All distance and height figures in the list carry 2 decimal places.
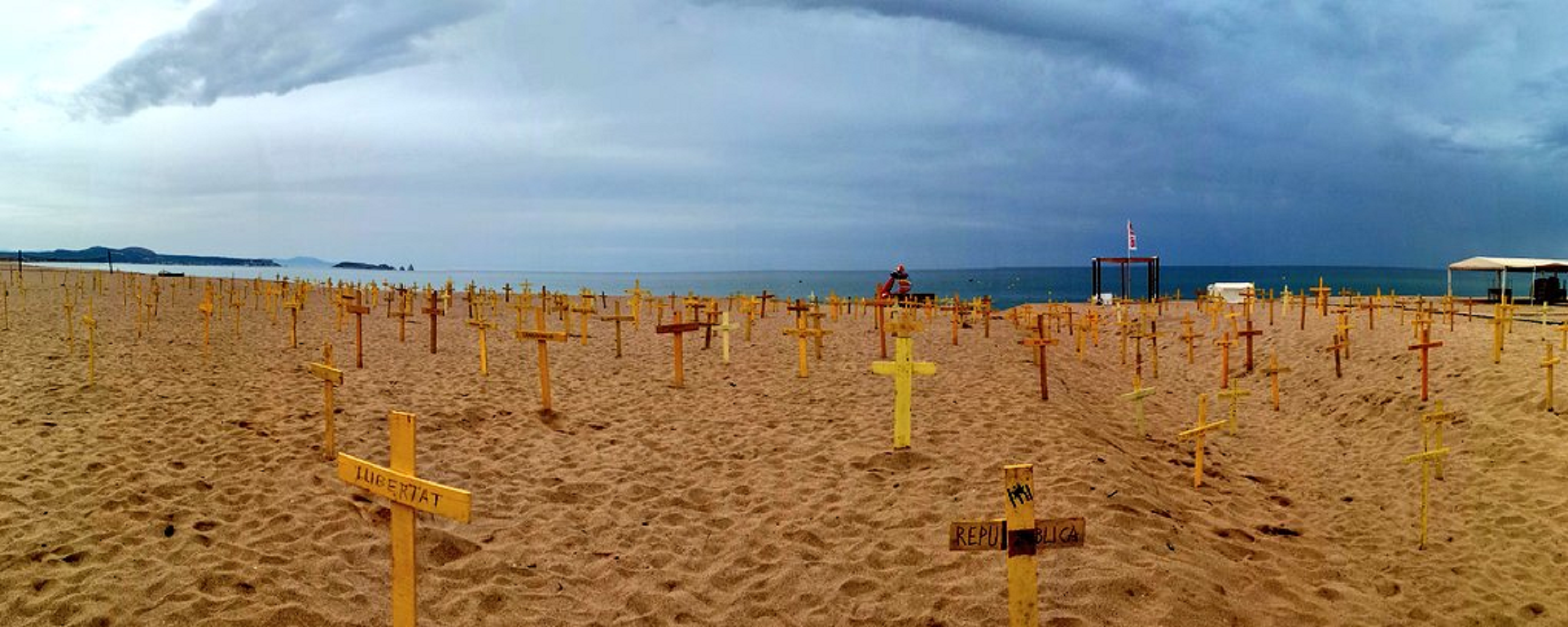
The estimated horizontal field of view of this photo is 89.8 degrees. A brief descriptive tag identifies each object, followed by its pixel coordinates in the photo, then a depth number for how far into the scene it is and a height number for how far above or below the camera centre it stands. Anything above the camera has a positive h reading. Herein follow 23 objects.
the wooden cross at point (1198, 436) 7.93 -1.59
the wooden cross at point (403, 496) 4.00 -1.04
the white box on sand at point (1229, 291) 33.94 -0.50
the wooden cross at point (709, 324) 15.94 -0.89
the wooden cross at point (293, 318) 16.33 -0.50
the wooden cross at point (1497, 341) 12.43 -1.03
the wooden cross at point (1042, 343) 11.83 -0.97
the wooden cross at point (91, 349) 11.11 -0.74
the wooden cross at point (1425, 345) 11.15 -0.97
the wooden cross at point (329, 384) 7.92 -0.93
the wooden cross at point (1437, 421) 7.50 -1.39
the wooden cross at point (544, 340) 10.49 -0.68
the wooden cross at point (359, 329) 14.55 -0.67
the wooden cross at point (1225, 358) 14.05 -1.40
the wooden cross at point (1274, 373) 12.55 -1.51
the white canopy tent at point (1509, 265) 29.86 +0.42
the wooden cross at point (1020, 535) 3.84 -1.24
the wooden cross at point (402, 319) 19.22 -0.67
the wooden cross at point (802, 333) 14.19 -0.89
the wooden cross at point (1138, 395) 9.95 -1.45
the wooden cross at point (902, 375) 8.69 -1.01
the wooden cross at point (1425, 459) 6.60 -1.63
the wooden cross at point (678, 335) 12.89 -0.78
